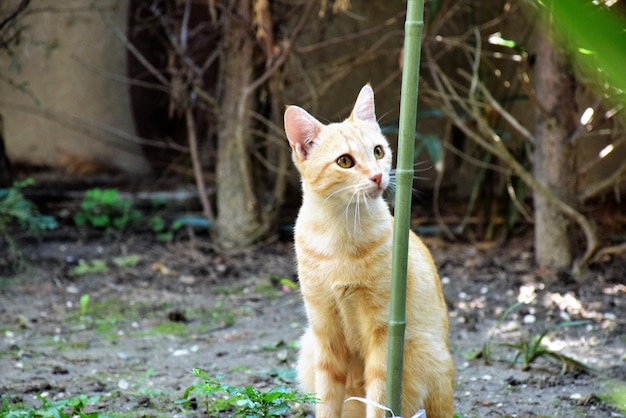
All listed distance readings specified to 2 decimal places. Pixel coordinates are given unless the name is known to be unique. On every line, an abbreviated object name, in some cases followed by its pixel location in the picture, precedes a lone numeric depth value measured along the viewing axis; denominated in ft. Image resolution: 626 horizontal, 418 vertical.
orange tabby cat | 15.01
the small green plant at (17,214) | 29.50
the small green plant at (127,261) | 32.81
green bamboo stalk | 11.11
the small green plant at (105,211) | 36.55
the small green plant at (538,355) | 20.49
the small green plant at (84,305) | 27.37
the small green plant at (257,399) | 13.16
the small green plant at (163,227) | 36.11
